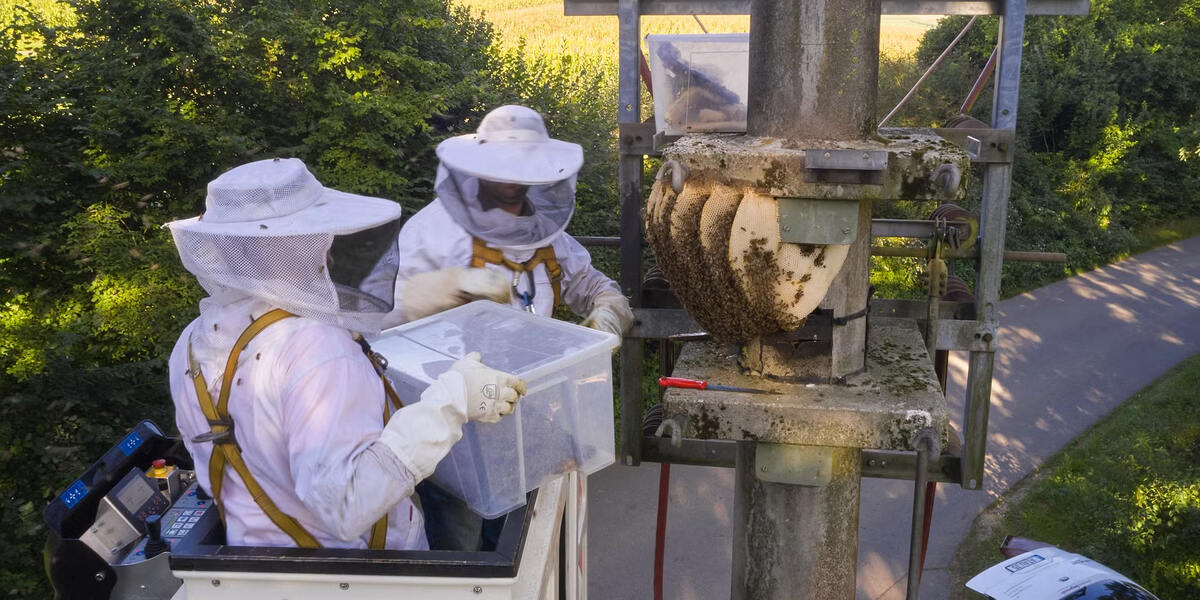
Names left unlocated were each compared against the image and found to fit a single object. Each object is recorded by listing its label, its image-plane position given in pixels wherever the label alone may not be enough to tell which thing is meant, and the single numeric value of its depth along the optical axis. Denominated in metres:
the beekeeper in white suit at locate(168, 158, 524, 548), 1.87
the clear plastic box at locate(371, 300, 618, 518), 2.16
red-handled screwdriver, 2.18
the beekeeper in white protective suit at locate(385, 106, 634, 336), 3.15
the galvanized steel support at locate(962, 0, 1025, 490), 3.14
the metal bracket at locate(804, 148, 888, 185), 1.86
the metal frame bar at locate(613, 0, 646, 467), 3.15
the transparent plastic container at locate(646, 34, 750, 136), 3.04
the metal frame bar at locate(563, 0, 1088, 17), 3.15
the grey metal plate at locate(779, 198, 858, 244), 1.95
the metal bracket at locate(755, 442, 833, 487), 2.15
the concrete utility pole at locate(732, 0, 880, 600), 2.03
